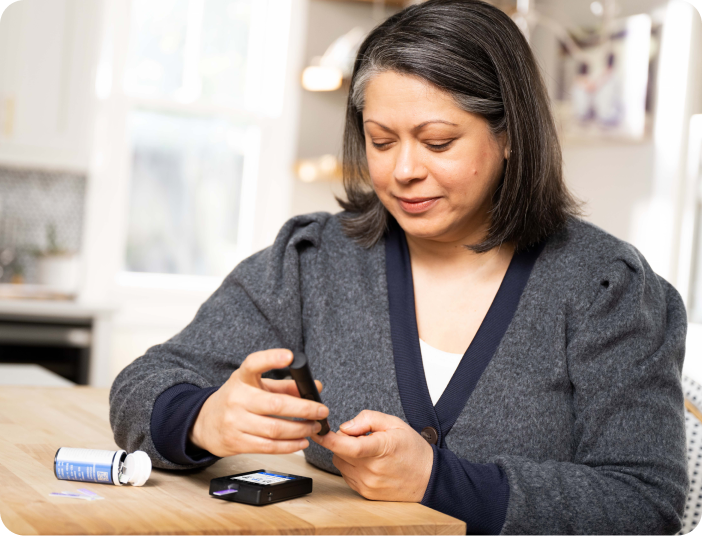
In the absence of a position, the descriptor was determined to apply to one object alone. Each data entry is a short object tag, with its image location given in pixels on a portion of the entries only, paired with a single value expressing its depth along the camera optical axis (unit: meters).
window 4.09
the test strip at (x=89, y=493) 0.84
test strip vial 0.90
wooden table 0.75
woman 0.97
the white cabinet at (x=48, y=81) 3.66
